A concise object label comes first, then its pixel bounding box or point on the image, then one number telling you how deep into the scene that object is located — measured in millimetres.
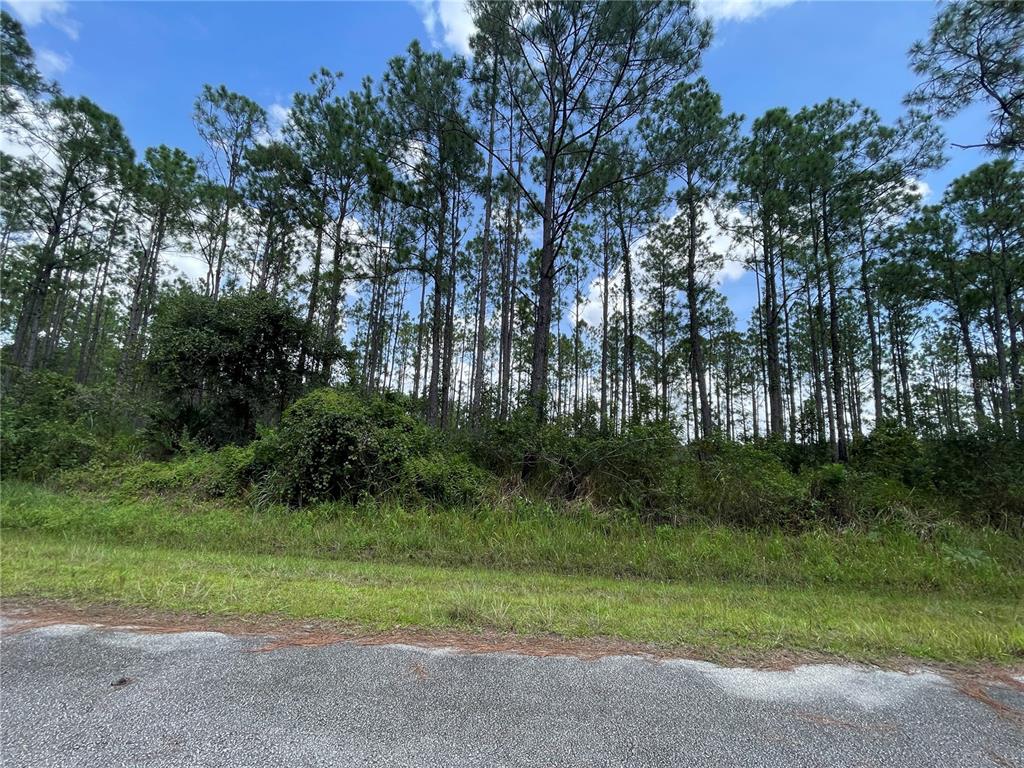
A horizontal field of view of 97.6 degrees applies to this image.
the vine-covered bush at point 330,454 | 8477
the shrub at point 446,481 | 8367
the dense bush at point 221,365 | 11984
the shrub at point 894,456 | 10156
